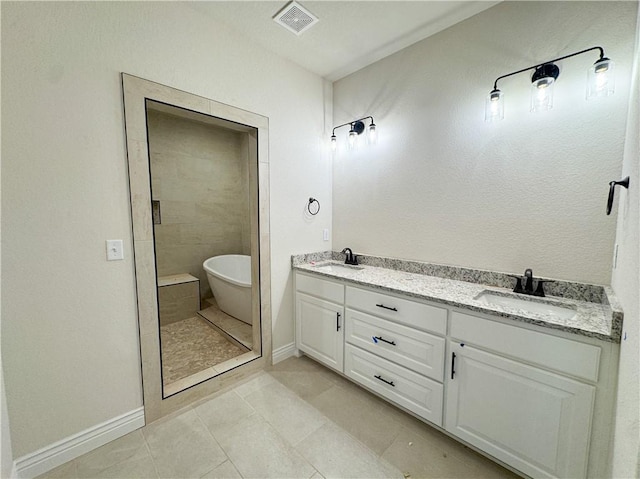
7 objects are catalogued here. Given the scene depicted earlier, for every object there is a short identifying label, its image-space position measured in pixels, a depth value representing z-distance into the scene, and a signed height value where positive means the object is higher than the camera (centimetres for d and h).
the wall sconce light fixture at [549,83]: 134 +75
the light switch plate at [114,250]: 157 -20
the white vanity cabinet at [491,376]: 114 -85
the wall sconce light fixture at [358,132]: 241 +80
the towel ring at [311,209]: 262 +10
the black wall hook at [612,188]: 115 +14
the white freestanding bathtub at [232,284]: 312 -87
